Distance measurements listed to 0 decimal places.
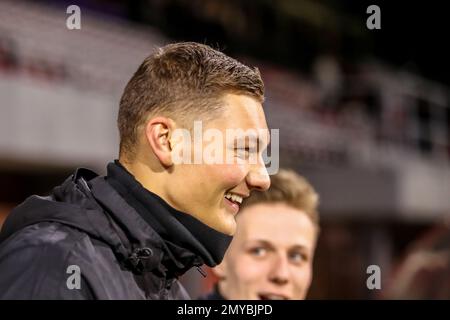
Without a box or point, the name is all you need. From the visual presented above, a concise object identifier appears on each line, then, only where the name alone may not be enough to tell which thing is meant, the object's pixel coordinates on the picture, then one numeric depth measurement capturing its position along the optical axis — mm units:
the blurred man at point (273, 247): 3364
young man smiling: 2727
